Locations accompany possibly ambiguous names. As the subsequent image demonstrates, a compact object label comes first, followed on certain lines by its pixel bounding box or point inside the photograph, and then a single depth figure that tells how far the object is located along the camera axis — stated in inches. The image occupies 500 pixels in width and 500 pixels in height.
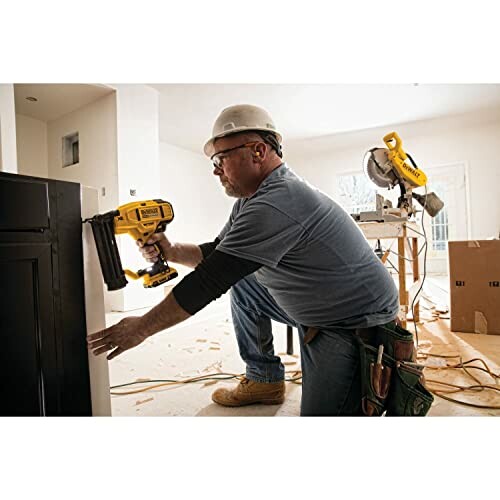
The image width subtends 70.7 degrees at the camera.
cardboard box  51.1
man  29.0
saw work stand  53.9
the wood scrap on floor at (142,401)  37.0
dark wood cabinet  26.2
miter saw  46.4
